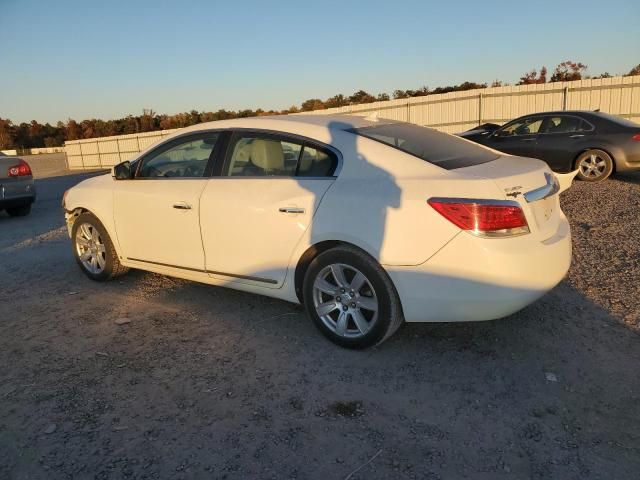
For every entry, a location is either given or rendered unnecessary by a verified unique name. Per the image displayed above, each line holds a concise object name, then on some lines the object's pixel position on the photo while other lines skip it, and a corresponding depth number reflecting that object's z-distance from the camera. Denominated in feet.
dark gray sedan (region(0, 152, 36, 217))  32.40
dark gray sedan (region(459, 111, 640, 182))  30.73
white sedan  10.36
